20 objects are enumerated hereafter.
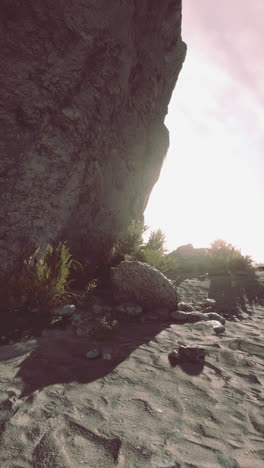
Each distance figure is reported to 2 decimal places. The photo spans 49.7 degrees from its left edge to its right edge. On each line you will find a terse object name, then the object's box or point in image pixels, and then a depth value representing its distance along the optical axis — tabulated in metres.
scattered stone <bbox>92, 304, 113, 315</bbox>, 5.70
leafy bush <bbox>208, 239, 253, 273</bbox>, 10.49
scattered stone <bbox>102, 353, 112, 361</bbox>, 3.91
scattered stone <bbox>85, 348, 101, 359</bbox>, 3.89
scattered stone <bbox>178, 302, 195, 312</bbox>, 6.43
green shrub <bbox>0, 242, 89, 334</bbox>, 4.77
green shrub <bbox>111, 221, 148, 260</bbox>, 7.89
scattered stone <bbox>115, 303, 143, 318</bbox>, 5.80
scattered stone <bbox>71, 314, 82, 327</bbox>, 4.98
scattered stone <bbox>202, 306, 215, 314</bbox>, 6.88
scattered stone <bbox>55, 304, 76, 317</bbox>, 5.15
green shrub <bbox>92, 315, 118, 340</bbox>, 4.64
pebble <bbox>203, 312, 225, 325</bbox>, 5.91
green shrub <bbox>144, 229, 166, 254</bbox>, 9.72
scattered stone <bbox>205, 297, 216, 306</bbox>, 7.24
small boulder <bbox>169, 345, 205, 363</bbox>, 3.91
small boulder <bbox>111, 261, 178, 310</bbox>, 6.22
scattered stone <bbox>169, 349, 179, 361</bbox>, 3.94
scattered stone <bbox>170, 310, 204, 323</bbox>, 5.83
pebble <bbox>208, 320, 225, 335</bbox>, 5.22
